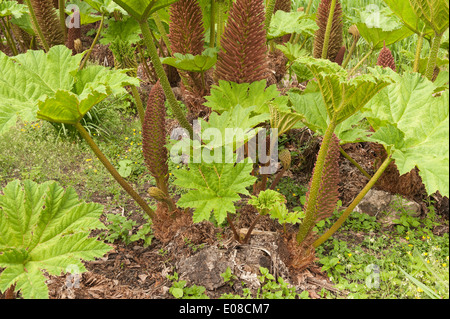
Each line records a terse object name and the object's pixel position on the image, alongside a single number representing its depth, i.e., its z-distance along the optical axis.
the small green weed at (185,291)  1.99
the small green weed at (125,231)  2.50
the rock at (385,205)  2.74
